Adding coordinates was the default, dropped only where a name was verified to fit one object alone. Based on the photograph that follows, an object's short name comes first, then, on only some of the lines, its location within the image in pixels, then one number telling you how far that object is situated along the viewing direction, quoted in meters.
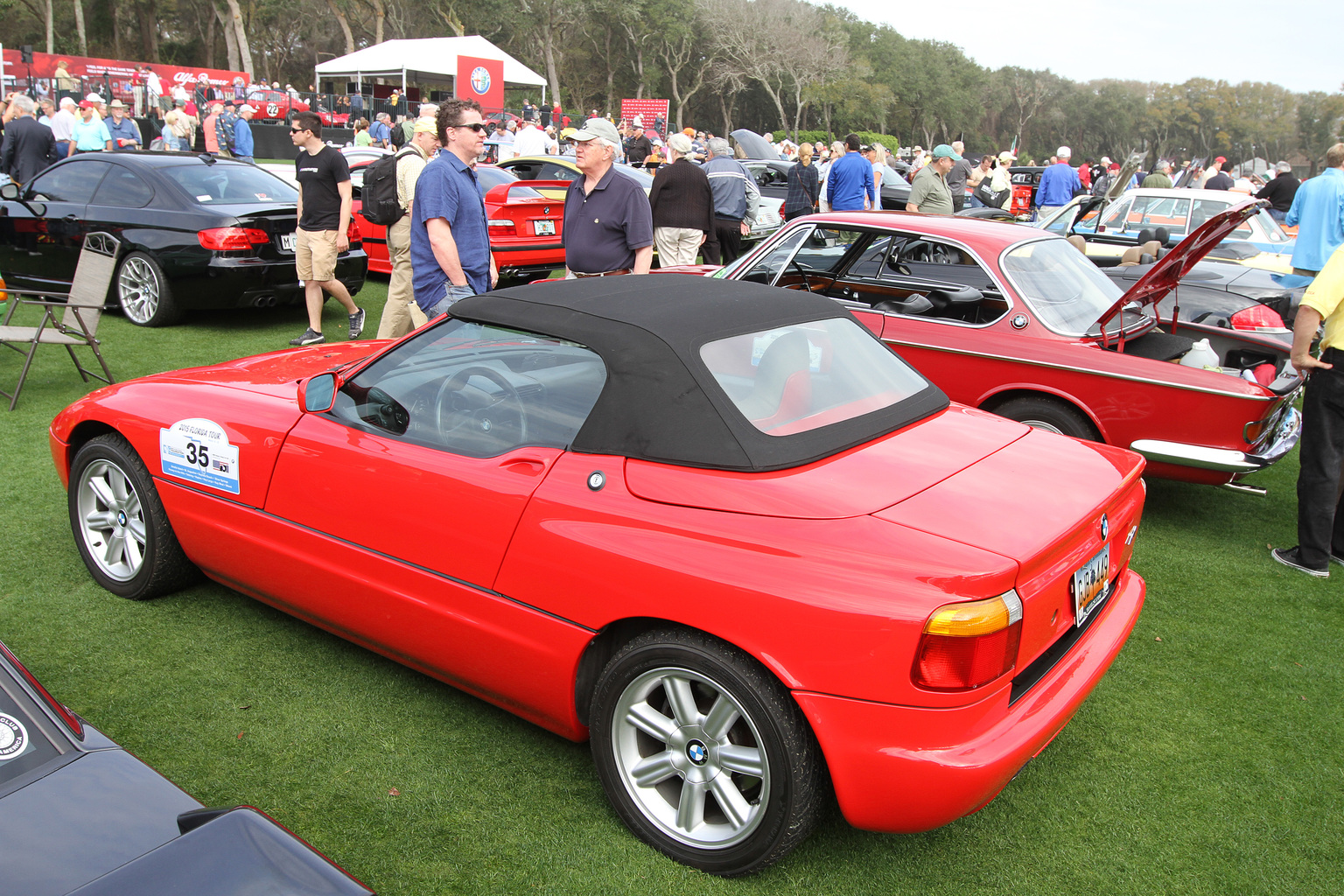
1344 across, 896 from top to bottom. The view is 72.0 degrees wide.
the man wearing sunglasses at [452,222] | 5.54
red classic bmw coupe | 4.84
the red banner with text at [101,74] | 33.34
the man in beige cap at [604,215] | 6.13
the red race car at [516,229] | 10.20
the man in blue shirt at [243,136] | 20.33
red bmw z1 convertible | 2.17
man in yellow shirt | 4.32
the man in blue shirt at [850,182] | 10.60
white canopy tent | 32.19
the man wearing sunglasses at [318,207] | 7.60
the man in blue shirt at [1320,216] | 8.41
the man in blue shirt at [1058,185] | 15.01
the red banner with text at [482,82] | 32.22
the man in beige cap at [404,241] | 7.09
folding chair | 6.28
